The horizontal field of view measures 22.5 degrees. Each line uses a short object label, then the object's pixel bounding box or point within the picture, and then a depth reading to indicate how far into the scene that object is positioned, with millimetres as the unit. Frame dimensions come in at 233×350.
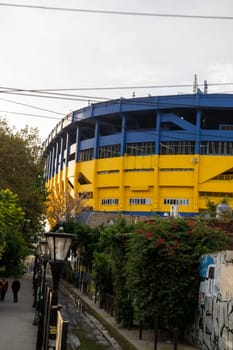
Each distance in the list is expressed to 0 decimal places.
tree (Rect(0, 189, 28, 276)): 27723
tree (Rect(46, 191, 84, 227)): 80188
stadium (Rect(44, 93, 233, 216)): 73312
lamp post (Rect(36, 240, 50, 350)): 15336
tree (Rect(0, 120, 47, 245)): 36312
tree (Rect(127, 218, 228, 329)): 16797
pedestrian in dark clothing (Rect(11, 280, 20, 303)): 31953
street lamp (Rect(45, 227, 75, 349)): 11219
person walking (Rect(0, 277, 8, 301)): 31420
